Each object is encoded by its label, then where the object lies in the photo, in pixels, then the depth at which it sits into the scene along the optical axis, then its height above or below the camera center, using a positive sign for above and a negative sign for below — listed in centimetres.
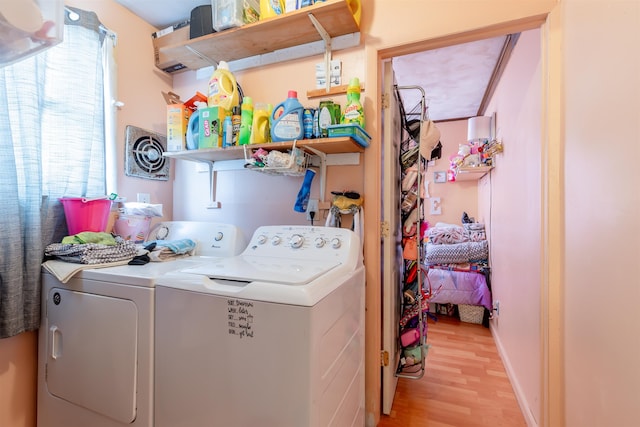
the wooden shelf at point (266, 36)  143 +102
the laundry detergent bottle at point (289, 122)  147 +48
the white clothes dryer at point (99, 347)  108 -55
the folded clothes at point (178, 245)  153 -17
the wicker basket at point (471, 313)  312 -109
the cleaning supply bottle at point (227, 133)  161 +47
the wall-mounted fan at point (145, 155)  186 +41
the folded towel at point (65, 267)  121 -23
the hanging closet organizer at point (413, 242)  191 -19
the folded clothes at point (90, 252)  129 -18
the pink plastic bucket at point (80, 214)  147 +0
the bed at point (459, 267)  307 -59
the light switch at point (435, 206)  448 +14
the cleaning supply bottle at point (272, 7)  154 +112
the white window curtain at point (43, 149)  125 +33
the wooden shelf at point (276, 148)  142 +37
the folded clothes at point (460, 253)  324 -43
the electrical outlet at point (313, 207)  169 +5
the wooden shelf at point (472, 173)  299 +52
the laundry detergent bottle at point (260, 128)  155 +48
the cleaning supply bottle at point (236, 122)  162 +53
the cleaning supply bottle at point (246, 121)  157 +52
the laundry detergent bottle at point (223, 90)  170 +75
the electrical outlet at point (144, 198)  192 +12
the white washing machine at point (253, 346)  86 -44
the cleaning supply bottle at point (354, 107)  142 +54
